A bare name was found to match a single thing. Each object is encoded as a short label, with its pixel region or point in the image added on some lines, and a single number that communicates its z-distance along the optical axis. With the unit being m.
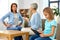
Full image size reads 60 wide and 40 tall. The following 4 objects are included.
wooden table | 3.80
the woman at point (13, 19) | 4.54
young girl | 3.34
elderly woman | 4.12
